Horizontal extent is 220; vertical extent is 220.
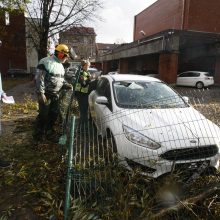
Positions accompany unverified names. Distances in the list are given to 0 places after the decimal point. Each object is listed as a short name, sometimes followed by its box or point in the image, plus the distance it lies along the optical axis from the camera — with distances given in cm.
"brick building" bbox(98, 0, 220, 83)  1469
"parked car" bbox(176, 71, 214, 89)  1651
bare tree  1845
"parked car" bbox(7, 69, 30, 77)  2822
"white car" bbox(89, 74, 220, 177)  279
